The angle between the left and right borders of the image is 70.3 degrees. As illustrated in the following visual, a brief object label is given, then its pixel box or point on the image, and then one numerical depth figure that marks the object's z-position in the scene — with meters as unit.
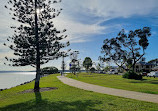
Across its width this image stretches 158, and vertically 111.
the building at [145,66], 72.43
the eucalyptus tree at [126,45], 26.94
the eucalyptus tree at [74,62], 43.53
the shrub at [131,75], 24.48
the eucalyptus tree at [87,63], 68.14
